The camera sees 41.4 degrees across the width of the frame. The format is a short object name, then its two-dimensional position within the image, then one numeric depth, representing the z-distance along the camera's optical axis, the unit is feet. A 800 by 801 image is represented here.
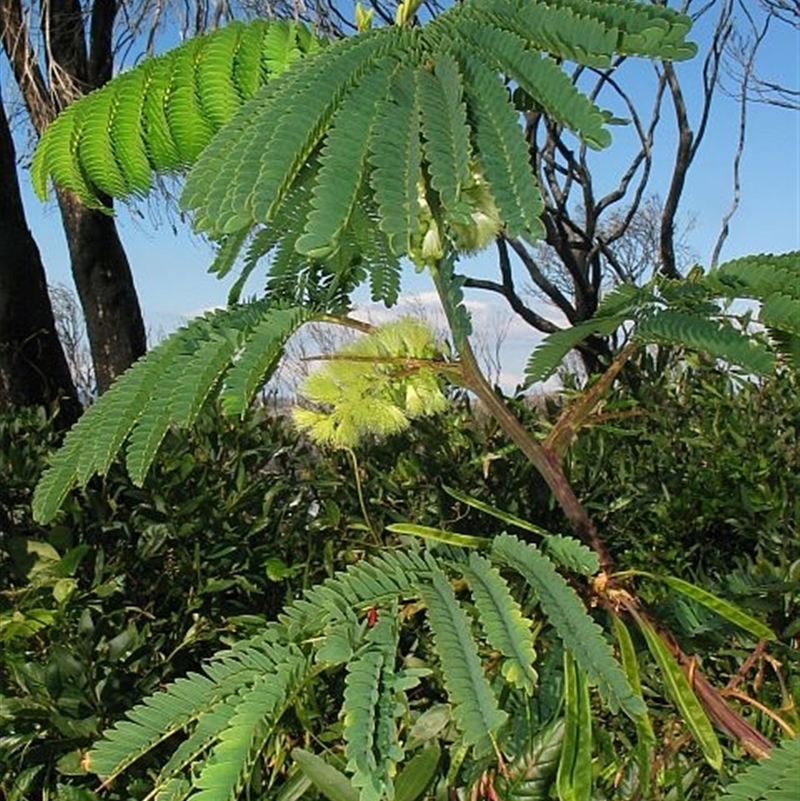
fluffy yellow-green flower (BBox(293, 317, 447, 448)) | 2.87
